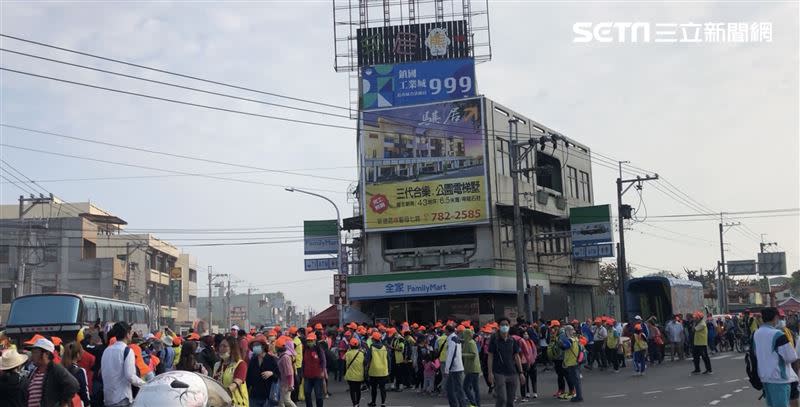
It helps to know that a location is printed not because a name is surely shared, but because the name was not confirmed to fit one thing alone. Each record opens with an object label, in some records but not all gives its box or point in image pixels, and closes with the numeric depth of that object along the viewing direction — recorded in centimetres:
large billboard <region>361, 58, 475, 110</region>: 5059
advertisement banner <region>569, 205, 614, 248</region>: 4719
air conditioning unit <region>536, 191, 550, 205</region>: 4818
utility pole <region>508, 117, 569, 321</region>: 3027
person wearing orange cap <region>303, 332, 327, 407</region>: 1598
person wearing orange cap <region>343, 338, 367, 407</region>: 1755
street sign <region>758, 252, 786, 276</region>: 7944
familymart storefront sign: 4075
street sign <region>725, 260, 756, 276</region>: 8244
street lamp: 3884
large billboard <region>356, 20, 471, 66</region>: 5316
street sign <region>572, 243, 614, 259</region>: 4741
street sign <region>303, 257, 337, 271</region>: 4609
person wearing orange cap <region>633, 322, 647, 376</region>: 2522
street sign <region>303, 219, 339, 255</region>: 4675
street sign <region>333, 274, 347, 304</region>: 3522
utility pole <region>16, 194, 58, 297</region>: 4797
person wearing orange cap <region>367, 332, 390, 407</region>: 1806
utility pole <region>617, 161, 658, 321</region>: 3816
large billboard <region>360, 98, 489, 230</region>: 4325
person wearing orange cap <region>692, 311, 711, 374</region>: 2433
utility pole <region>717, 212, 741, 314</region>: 6744
